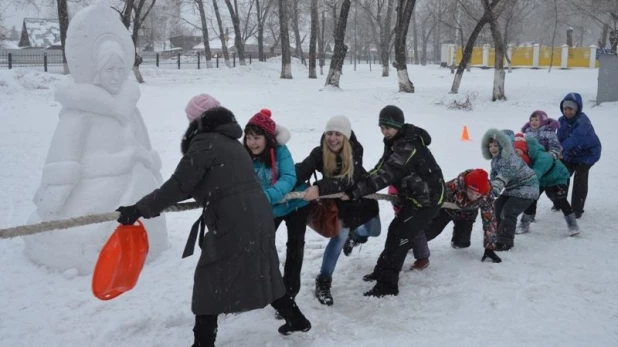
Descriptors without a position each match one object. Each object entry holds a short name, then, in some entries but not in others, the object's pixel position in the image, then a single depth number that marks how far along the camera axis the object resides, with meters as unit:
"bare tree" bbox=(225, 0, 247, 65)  30.46
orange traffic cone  11.98
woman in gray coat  3.00
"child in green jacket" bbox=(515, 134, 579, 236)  6.00
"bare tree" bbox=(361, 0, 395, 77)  33.11
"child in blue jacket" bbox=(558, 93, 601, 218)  6.61
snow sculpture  4.74
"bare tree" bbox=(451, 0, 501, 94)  17.62
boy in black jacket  4.23
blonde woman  4.09
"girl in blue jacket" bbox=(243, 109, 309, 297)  3.82
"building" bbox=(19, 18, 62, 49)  51.28
